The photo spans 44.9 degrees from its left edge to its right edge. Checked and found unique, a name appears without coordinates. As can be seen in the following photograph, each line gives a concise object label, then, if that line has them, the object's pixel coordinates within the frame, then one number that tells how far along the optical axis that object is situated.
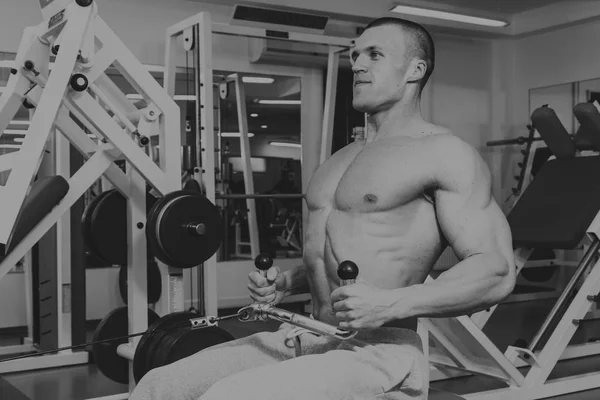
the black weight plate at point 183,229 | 2.65
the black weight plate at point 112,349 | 3.08
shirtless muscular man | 1.24
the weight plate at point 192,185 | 3.72
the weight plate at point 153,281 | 4.29
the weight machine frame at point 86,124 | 2.55
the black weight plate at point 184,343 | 2.54
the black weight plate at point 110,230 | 3.08
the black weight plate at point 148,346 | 2.64
